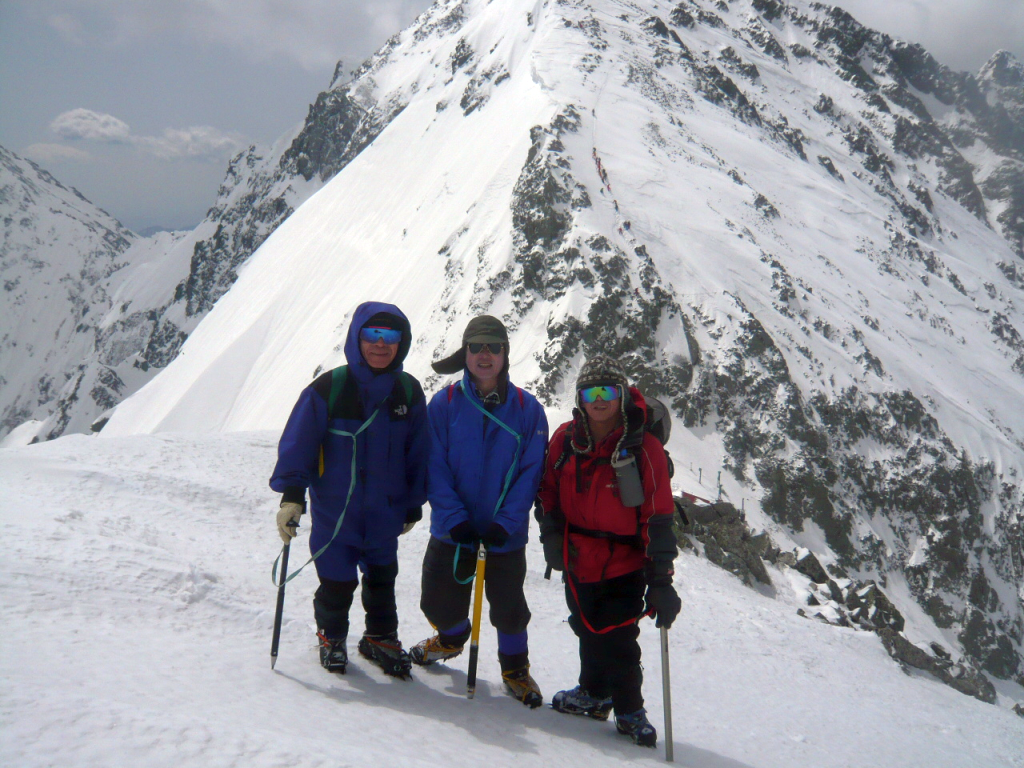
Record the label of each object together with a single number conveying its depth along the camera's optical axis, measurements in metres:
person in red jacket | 3.68
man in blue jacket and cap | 3.84
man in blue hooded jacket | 3.70
